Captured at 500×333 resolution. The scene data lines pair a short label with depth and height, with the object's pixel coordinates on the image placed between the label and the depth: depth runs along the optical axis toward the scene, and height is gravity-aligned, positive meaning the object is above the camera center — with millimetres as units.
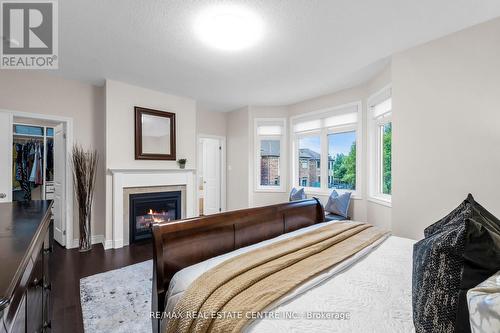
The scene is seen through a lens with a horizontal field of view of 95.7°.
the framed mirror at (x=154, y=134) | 3699 +580
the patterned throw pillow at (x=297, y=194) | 4379 -535
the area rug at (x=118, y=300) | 1717 -1188
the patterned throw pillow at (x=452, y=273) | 713 -357
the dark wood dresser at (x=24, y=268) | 635 -332
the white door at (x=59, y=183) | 3400 -226
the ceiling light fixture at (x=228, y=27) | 1982 +1361
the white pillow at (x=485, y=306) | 582 -380
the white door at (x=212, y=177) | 5629 -234
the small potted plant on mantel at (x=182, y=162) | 4155 +108
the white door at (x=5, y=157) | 2795 +149
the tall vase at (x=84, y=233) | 3305 -954
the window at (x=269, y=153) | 4996 +315
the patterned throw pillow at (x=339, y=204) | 3732 -623
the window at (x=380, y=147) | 3312 +299
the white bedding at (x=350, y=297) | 837 -583
